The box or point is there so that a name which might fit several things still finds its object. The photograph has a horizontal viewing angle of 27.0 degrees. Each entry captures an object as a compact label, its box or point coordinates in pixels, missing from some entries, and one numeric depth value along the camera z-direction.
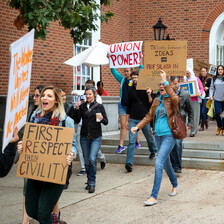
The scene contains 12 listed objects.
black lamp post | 13.58
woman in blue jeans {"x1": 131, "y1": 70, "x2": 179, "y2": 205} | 6.55
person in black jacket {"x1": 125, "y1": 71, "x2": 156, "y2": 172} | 8.70
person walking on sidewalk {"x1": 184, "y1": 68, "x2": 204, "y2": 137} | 11.52
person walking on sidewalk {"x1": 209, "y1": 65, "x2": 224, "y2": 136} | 11.64
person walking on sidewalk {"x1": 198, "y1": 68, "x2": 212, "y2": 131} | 13.26
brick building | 15.59
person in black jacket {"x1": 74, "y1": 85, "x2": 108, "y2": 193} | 7.31
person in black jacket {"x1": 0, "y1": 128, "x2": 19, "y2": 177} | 3.63
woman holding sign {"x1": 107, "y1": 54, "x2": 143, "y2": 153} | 9.42
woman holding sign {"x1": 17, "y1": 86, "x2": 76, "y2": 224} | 4.38
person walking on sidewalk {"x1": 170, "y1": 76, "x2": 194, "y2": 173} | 8.27
